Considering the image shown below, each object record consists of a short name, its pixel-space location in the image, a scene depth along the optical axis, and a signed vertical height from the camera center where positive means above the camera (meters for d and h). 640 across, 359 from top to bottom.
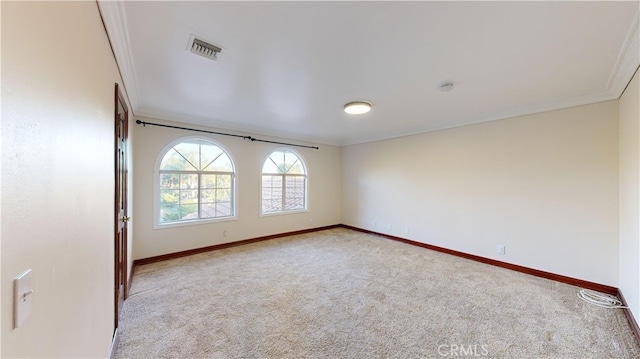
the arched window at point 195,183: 4.02 -0.06
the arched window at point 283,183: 5.28 -0.07
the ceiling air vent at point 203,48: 1.91 +1.08
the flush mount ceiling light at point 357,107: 3.25 +1.00
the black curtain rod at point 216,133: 3.69 +0.86
